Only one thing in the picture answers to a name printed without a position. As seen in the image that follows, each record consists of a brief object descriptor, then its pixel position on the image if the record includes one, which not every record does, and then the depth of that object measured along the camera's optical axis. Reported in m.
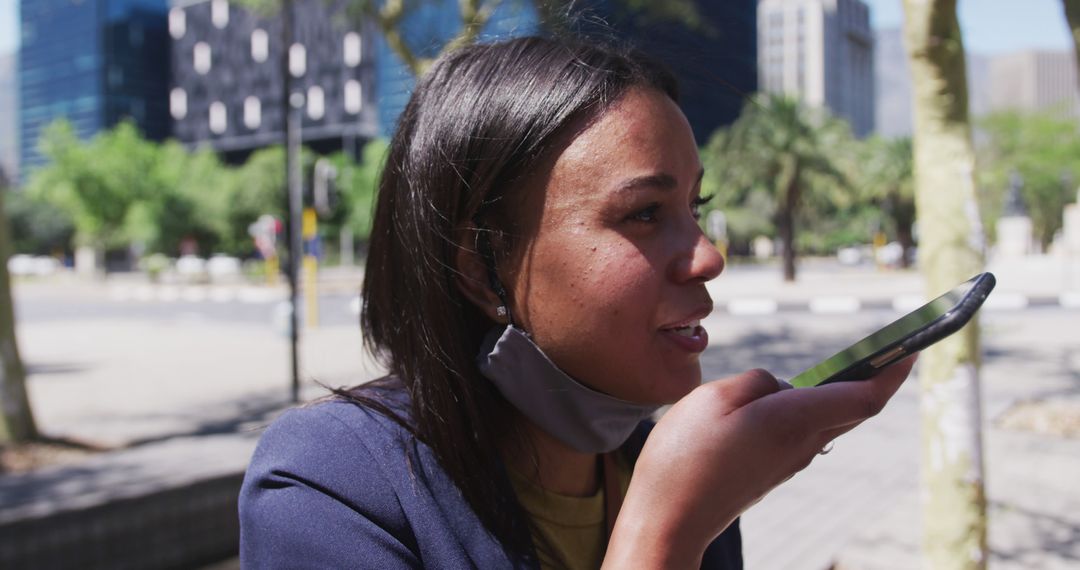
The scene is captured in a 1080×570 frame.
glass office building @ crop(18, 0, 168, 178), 65.56
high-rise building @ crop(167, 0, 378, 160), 62.25
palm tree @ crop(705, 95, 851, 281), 27.73
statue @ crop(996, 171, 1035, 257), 33.38
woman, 0.91
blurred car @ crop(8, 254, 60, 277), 55.72
